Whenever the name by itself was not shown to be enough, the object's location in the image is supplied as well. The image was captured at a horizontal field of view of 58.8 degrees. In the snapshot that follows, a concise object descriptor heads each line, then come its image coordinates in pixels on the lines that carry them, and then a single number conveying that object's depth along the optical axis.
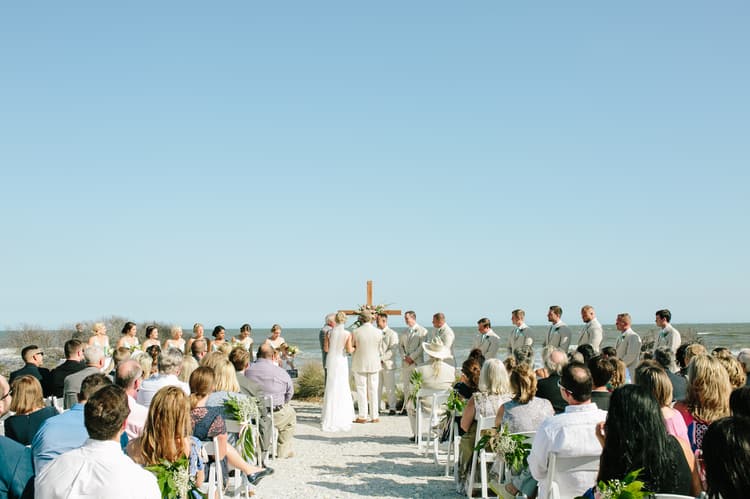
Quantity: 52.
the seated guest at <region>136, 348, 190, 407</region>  6.86
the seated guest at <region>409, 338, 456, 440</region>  9.88
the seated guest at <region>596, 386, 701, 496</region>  3.55
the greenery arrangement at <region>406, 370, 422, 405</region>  9.82
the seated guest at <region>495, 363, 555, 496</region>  6.12
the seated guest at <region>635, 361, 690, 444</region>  4.64
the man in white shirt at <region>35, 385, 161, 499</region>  3.36
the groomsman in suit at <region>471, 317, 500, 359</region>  12.30
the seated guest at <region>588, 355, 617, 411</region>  5.36
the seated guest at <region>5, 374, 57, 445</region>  5.16
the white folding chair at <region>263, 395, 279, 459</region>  8.92
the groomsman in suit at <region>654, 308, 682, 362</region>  10.88
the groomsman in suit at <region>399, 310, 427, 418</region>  13.07
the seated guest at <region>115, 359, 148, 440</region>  5.55
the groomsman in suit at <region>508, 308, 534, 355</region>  12.40
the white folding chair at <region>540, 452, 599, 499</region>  4.62
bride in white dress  11.80
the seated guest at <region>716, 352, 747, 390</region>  5.62
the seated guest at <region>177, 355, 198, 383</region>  7.82
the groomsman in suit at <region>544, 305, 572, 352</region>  11.84
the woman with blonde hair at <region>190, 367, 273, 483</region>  5.63
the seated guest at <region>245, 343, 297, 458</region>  9.11
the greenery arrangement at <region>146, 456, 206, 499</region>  4.00
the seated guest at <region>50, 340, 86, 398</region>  8.37
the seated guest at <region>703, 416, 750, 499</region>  2.64
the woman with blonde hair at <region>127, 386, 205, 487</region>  4.23
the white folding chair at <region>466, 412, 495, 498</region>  6.46
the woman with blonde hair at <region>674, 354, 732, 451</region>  4.73
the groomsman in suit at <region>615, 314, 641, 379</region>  11.09
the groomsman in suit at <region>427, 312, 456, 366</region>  12.40
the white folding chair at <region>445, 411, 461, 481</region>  7.61
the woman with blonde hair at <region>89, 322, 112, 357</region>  10.77
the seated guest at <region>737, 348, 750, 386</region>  6.74
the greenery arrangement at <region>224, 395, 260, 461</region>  6.50
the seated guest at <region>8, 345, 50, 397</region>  8.16
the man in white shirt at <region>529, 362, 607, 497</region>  4.60
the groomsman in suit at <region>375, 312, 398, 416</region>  13.65
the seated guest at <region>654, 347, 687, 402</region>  6.96
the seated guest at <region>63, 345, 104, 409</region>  7.18
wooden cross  14.00
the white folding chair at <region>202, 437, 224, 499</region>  5.26
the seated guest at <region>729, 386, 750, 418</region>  3.49
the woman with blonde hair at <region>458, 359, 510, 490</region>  6.86
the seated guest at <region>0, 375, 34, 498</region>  3.95
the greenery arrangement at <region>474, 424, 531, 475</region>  5.69
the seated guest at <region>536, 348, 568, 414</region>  6.69
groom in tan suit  12.39
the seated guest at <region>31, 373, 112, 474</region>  4.50
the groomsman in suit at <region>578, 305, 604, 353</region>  11.68
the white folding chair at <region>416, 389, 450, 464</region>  9.08
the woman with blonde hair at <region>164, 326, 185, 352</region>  11.32
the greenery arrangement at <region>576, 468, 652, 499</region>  3.34
